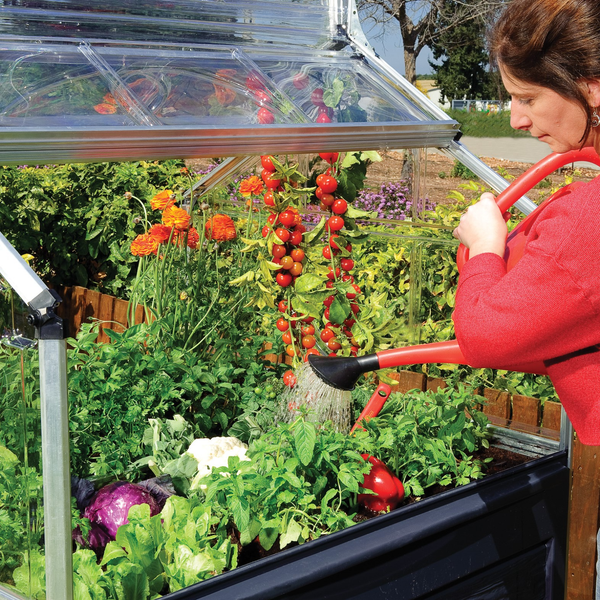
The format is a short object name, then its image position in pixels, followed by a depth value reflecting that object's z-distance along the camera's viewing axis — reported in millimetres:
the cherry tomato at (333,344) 2217
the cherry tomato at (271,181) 2092
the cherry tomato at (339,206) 2154
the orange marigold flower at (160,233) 2488
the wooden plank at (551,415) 2686
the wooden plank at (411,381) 3010
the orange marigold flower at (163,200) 2491
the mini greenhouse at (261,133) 1319
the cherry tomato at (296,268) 2135
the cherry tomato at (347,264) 2254
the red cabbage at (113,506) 1704
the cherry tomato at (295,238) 2127
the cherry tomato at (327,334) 2213
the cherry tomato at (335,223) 2131
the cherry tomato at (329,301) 2156
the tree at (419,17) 9231
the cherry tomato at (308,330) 2250
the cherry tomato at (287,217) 2092
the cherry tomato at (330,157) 2191
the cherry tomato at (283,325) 2207
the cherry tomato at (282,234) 2088
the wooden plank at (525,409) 2738
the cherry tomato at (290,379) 2158
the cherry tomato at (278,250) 2107
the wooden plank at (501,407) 2871
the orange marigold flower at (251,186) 2407
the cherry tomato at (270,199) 2111
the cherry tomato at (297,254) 2129
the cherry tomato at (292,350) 2227
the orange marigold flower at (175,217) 2412
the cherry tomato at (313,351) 2315
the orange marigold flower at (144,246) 2504
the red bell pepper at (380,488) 1794
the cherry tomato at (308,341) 2238
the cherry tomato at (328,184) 2143
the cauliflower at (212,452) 1904
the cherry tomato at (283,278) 2139
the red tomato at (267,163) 2080
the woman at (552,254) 1015
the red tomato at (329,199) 2168
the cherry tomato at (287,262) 2115
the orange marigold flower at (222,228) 2596
